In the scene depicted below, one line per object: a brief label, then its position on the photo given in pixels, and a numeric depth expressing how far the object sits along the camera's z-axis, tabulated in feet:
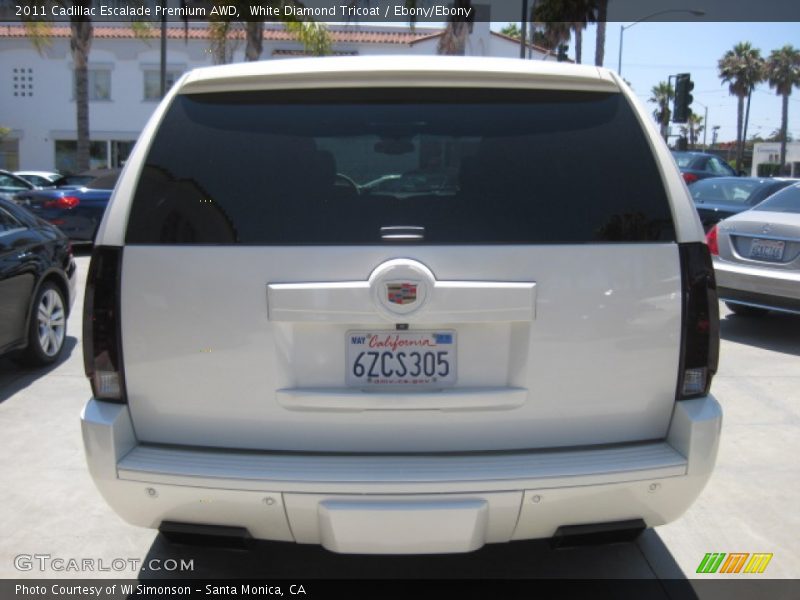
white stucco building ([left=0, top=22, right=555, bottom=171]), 111.14
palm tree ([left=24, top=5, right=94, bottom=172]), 71.77
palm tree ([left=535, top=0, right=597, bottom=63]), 109.29
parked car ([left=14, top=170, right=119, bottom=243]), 43.32
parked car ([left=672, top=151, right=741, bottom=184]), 65.77
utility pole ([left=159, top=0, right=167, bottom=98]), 71.50
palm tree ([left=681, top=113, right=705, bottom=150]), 337.78
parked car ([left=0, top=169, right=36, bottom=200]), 49.11
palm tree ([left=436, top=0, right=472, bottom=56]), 77.92
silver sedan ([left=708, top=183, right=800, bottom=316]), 24.17
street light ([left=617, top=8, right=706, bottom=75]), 85.04
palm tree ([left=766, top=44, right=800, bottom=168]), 224.12
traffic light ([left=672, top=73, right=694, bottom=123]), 62.85
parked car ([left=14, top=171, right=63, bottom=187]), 59.52
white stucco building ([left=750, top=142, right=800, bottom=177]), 220.84
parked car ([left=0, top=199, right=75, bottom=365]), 18.92
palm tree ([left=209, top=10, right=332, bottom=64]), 74.59
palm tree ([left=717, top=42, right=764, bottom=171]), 224.12
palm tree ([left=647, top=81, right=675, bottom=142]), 285.56
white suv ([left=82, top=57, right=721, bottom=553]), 8.10
